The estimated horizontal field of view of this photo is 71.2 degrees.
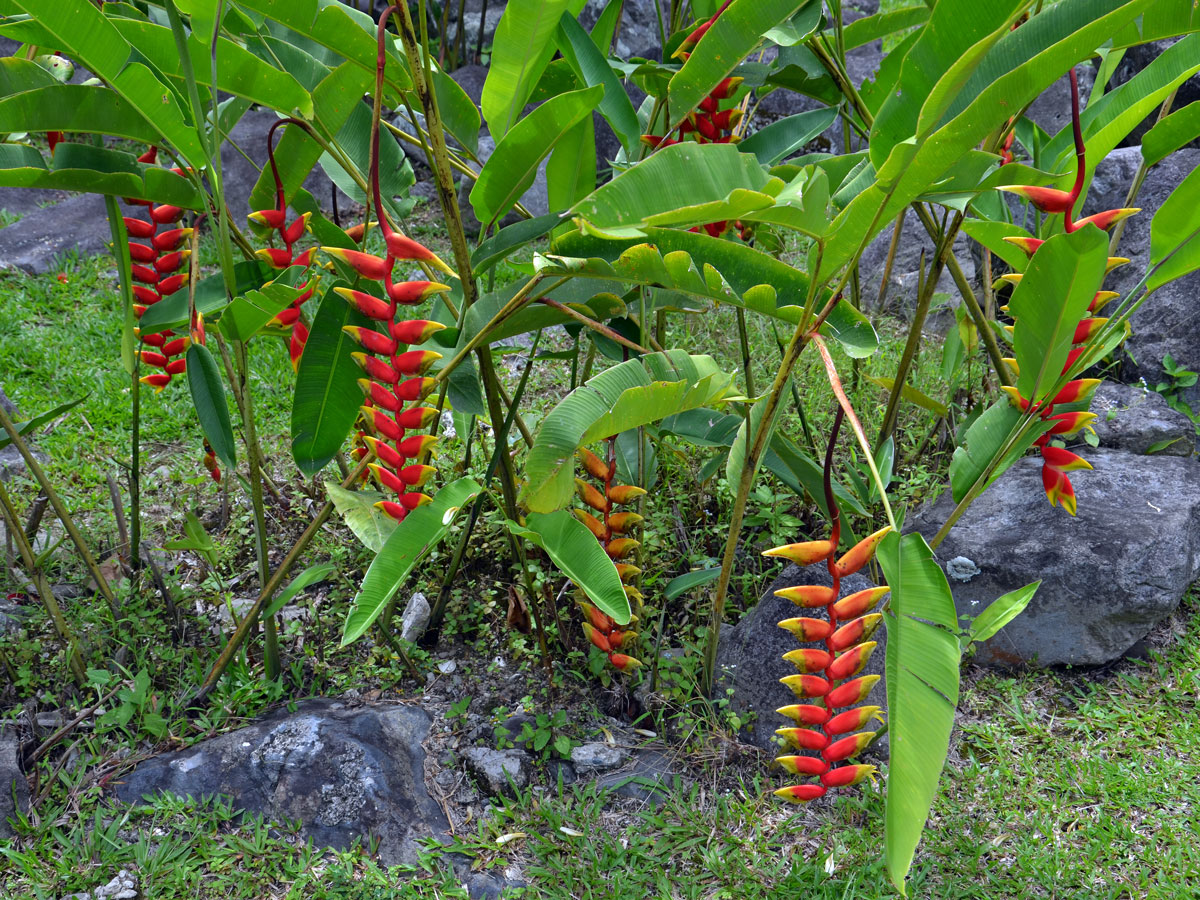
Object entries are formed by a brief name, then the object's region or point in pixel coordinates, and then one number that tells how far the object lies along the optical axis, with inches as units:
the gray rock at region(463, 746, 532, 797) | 60.1
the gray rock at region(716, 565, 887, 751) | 62.7
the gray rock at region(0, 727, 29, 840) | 56.2
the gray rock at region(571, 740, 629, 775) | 61.5
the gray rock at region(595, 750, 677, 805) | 59.8
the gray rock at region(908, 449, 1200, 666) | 71.9
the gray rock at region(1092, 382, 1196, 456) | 89.5
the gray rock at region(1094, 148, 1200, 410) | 100.5
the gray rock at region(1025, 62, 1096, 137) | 129.9
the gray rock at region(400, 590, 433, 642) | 70.9
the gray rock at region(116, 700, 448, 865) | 56.9
